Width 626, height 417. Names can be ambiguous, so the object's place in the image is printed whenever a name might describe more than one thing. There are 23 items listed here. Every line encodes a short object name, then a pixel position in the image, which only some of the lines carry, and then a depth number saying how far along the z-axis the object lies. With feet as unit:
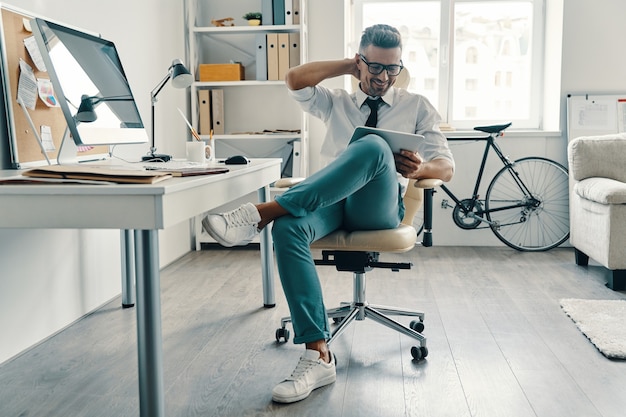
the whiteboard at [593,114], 13.44
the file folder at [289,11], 13.08
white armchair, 9.89
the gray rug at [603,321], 7.15
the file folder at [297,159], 13.38
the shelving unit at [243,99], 13.44
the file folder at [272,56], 13.16
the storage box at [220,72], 13.30
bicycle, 13.58
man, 6.05
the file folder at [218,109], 13.55
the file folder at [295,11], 13.08
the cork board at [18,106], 6.82
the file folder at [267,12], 13.15
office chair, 6.59
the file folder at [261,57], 13.20
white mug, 7.55
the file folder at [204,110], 13.48
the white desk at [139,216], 4.52
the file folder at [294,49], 13.14
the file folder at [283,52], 13.12
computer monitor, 5.99
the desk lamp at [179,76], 8.12
